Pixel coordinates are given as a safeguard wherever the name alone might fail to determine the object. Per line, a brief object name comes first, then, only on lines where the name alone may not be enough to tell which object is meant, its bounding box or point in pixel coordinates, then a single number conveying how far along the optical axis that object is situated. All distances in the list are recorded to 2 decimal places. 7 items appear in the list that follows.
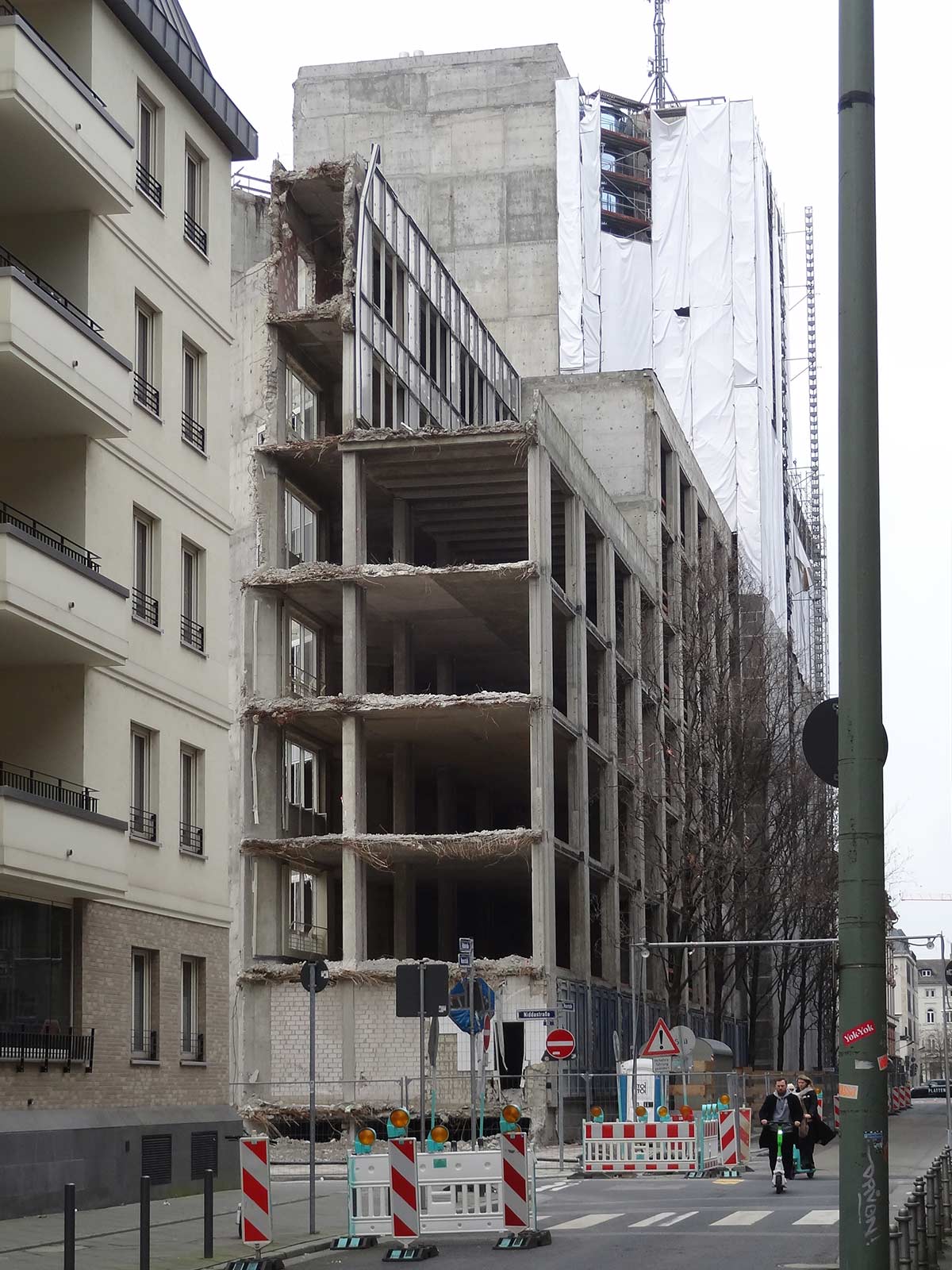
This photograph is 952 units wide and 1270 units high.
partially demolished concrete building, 43.25
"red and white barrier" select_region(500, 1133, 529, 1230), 19.03
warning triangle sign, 35.34
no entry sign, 35.31
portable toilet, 37.16
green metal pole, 8.70
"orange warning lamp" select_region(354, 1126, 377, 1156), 19.83
